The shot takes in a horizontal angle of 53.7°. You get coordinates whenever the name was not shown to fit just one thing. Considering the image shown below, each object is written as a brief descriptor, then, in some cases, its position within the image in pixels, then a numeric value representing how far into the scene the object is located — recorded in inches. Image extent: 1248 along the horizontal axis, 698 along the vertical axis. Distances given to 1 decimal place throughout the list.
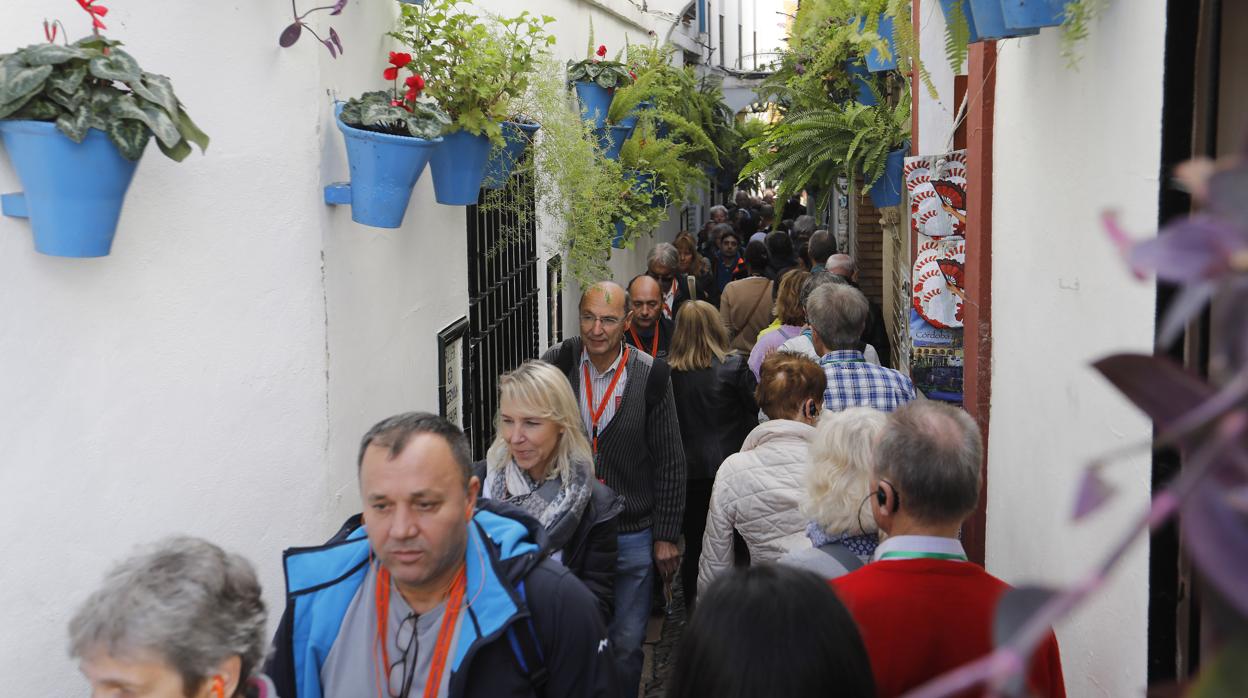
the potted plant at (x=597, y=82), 337.7
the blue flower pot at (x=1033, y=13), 116.1
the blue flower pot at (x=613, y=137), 346.9
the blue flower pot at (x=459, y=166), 182.5
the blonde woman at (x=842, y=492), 128.6
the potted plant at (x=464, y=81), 177.0
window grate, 254.1
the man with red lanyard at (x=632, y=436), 200.2
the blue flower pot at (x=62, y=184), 99.6
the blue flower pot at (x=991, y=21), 121.6
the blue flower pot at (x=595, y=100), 339.3
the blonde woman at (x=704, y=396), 241.1
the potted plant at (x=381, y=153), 149.7
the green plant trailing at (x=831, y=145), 307.4
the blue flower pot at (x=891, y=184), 311.3
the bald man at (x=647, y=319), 278.5
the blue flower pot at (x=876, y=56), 253.9
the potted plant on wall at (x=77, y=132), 99.0
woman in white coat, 160.6
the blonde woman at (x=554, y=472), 154.4
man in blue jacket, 101.7
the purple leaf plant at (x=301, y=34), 137.9
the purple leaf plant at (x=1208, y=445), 21.6
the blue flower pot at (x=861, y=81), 355.6
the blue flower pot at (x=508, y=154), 227.8
